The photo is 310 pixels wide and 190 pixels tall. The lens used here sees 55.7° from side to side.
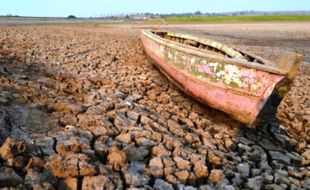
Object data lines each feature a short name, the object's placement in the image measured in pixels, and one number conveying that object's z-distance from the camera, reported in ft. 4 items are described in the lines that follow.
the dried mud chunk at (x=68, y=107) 14.51
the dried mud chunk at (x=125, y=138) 12.99
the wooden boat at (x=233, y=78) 15.05
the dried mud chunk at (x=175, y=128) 15.08
